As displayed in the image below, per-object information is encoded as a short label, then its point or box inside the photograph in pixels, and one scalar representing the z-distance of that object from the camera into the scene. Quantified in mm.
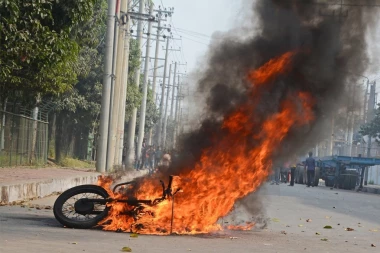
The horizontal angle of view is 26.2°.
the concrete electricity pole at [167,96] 101262
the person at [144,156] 59338
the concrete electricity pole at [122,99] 47406
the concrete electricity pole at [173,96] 108938
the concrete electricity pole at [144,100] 63931
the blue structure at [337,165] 46688
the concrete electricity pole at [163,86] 83775
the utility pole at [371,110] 60081
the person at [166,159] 12259
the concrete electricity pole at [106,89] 34906
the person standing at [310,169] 45094
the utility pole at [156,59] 71344
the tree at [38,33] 17234
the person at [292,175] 43844
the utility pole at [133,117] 56531
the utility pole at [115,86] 38062
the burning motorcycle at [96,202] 11172
